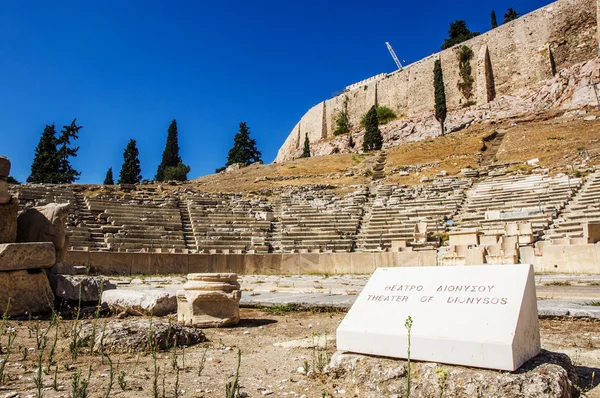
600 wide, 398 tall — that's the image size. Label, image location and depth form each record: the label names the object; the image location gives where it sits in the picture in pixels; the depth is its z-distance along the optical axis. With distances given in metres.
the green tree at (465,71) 47.03
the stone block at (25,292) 5.36
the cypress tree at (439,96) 43.03
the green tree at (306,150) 53.94
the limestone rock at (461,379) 2.29
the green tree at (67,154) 40.06
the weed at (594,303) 5.58
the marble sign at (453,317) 2.44
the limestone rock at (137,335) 3.98
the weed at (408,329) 2.42
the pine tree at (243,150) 58.34
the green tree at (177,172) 47.16
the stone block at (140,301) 5.88
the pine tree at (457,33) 59.67
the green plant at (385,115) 53.68
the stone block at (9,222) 6.04
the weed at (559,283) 8.76
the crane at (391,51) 95.70
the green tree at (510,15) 57.12
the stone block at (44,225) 6.56
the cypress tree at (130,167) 45.12
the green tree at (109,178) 51.69
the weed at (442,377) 2.37
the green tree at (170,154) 51.84
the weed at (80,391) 2.28
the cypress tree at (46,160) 39.44
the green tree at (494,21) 55.34
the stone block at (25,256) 5.33
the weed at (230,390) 2.28
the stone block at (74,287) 6.14
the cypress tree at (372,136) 44.22
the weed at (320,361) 3.18
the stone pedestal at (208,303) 5.37
